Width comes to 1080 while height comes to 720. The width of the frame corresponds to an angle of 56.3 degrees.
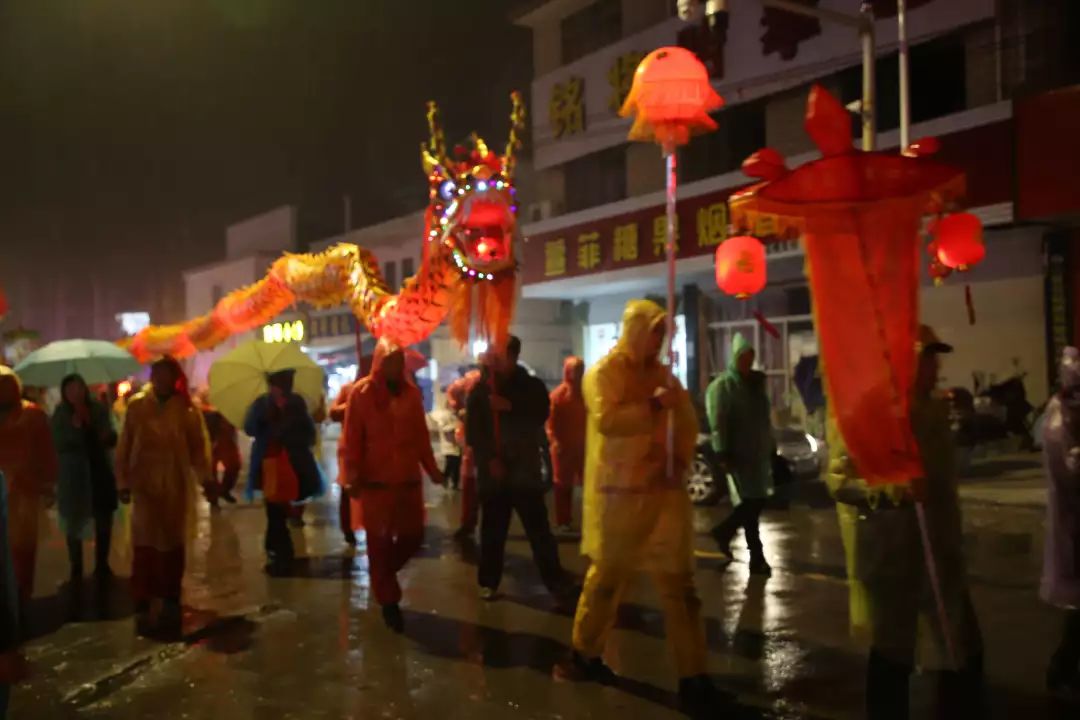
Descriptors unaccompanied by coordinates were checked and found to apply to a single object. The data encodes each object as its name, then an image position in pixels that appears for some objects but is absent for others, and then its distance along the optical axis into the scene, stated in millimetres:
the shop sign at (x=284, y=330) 33031
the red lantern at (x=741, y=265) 9602
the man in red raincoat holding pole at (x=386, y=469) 6797
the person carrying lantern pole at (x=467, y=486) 9938
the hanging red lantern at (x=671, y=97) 6434
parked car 12680
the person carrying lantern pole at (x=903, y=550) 4379
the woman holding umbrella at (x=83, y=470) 8750
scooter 15195
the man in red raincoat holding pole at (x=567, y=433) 10547
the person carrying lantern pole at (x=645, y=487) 5082
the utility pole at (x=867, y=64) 11758
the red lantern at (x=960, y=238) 9070
